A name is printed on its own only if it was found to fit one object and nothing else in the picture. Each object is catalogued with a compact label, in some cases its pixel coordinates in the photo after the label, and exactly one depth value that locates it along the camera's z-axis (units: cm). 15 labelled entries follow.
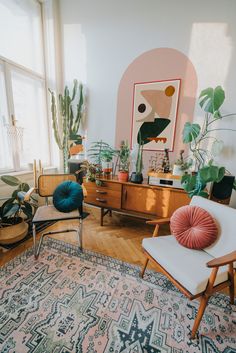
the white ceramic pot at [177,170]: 192
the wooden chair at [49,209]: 172
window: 222
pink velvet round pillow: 127
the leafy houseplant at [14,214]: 187
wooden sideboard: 197
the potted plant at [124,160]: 223
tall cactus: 261
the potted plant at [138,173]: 214
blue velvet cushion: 184
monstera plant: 167
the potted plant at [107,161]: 233
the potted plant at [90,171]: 232
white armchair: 102
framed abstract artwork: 221
